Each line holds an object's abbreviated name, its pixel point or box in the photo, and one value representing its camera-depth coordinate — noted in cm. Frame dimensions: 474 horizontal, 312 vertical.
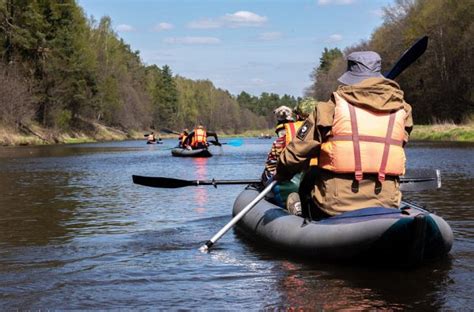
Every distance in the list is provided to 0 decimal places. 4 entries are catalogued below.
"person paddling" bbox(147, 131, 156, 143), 5668
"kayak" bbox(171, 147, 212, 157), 2959
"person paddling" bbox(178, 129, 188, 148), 3234
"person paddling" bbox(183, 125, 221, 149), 3053
